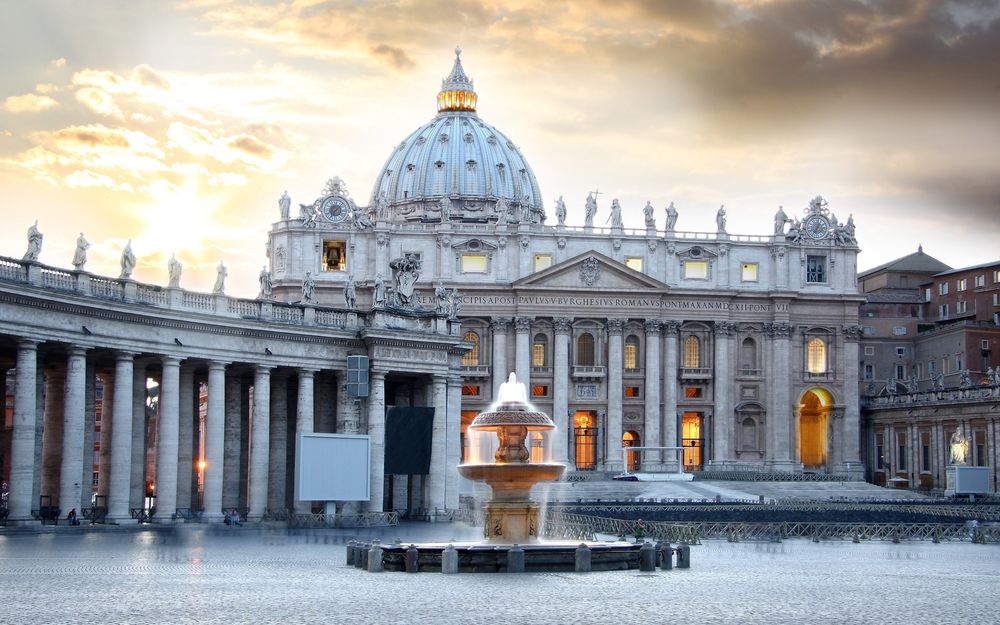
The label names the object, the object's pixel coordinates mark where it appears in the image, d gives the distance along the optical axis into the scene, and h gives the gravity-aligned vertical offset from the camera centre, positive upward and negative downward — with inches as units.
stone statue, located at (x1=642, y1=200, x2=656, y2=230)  5871.1 +861.6
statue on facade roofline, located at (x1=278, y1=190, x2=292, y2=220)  5625.0 +849.0
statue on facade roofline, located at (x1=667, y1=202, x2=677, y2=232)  5871.1 +854.4
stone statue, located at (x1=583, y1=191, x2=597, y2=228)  5856.3 +870.9
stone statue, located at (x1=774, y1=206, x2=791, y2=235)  5940.0 +851.1
